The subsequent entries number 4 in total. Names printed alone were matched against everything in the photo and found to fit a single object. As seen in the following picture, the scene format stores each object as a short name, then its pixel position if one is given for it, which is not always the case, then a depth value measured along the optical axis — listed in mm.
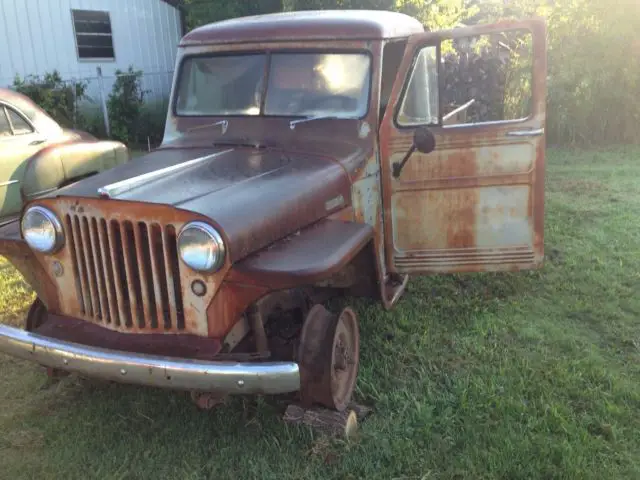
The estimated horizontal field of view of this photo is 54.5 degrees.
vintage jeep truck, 2678
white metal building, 11234
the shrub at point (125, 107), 12430
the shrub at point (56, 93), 10820
